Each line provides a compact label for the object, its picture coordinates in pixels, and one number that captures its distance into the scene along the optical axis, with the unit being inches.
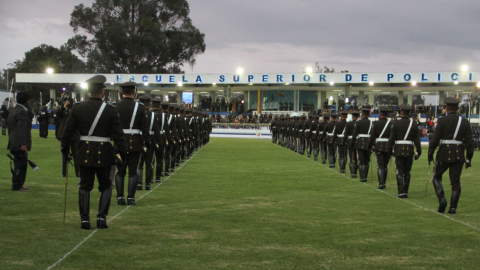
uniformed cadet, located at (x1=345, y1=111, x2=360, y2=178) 636.1
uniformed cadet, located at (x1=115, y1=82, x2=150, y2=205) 376.5
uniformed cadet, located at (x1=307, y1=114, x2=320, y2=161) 904.3
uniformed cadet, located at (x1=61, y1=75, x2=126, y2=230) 289.0
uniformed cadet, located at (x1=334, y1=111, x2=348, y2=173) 707.1
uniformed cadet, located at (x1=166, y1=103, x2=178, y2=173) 582.9
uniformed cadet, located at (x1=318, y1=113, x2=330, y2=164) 843.7
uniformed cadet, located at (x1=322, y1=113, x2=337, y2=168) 762.0
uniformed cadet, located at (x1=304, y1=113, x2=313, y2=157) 973.5
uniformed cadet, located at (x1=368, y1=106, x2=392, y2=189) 520.7
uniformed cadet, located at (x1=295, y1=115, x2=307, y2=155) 1036.9
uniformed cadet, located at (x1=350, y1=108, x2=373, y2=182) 584.4
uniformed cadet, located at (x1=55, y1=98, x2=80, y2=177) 513.0
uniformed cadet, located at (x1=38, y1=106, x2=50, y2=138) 1406.7
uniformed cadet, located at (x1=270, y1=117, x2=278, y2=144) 1517.0
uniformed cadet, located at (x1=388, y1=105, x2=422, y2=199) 460.1
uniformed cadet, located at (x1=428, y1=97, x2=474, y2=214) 377.7
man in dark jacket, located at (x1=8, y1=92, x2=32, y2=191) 434.9
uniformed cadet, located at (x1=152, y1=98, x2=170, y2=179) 514.3
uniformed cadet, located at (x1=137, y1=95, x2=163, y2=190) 448.5
